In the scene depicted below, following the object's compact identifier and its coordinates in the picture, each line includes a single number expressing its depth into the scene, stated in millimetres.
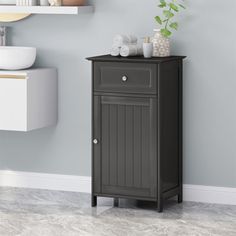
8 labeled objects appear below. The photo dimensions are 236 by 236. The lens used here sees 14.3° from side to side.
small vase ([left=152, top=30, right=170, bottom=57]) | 5652
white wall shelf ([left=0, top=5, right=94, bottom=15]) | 5824
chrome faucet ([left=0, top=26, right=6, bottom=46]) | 6245
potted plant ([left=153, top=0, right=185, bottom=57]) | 5648
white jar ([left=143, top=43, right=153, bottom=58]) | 5571
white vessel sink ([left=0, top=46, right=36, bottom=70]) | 5924
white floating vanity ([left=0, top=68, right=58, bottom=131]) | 5856
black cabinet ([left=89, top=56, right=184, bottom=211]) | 5467
